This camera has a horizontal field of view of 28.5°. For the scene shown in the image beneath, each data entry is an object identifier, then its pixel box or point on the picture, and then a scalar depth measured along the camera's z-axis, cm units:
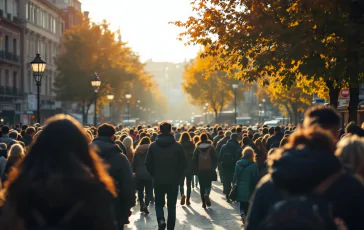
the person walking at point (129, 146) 1708
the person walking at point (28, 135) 1764
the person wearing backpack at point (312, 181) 410
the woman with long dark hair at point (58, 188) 410
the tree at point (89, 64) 6081
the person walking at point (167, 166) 1234
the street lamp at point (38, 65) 2508
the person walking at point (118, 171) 872
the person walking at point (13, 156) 1016
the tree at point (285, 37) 1761
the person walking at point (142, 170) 1593
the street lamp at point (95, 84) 3453
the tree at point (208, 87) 7869
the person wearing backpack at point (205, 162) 1714
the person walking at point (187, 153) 1800
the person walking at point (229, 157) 1900
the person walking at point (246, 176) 1248
